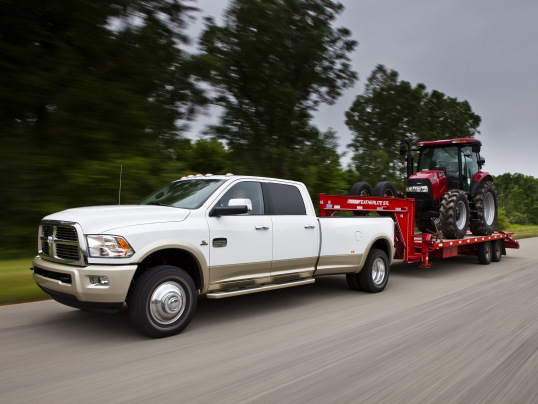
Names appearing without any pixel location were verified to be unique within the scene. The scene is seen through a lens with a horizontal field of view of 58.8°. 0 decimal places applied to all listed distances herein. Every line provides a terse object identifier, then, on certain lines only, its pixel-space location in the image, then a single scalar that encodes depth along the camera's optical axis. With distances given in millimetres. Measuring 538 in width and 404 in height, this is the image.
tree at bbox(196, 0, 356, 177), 19547
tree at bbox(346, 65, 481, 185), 39188
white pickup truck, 4844
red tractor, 11289
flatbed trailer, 9453
